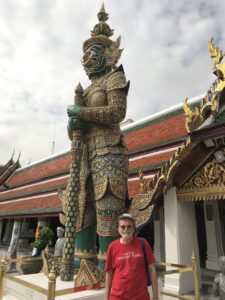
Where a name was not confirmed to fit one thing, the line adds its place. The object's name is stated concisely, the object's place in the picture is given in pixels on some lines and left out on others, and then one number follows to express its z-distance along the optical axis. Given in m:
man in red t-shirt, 1.95
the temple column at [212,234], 6.78
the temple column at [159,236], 7.80
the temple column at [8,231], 19.78
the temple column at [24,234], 16.64
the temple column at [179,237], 4.96
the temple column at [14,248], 10.22
